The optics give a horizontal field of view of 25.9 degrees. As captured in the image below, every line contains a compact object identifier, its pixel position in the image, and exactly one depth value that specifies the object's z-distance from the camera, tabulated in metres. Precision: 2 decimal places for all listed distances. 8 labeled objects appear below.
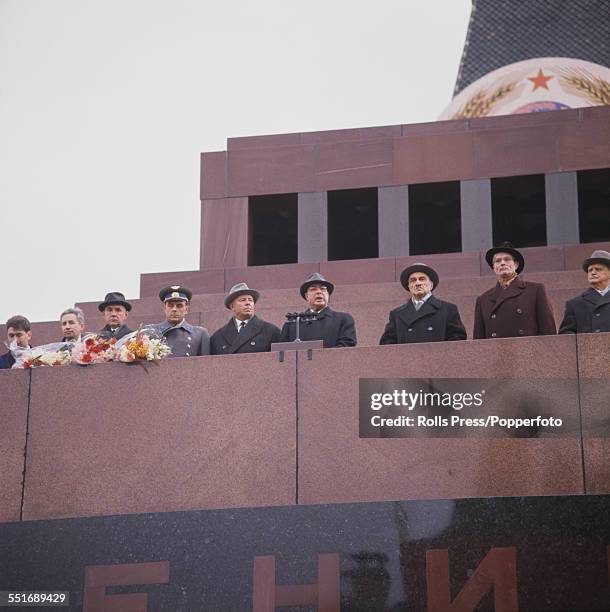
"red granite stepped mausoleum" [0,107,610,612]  10.53
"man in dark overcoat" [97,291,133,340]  13.52
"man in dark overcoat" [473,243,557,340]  11.93
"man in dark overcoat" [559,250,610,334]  11.76
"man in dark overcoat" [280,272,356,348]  12.43
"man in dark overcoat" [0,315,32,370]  13.35
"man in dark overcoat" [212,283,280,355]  12.55
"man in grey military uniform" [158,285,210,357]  12.80
